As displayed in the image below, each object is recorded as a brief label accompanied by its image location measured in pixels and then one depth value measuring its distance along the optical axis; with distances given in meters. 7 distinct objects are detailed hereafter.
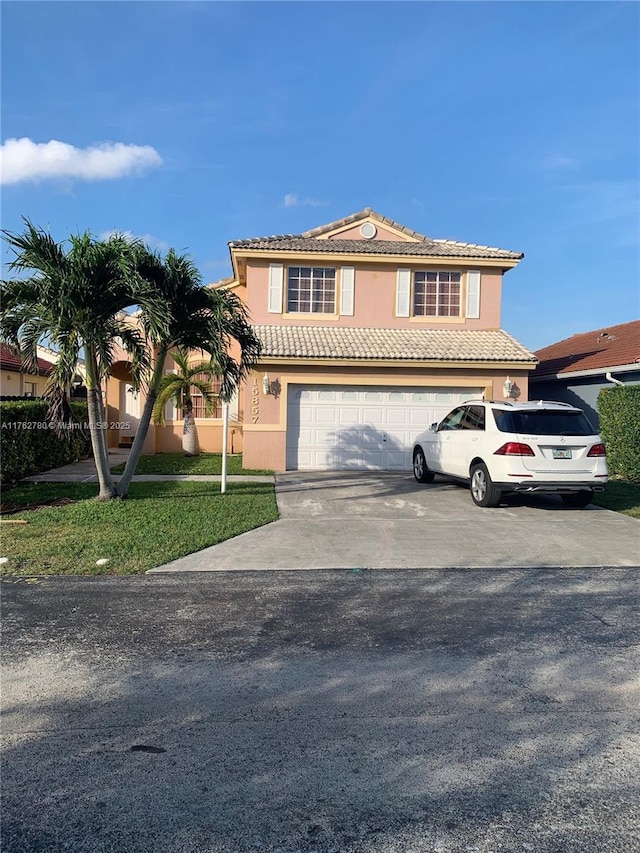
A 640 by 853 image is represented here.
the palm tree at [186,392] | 19.16
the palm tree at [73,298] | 9.69
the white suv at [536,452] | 10.18
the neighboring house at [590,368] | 16.03
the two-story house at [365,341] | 16.06
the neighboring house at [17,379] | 21.88
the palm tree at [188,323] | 10.48
